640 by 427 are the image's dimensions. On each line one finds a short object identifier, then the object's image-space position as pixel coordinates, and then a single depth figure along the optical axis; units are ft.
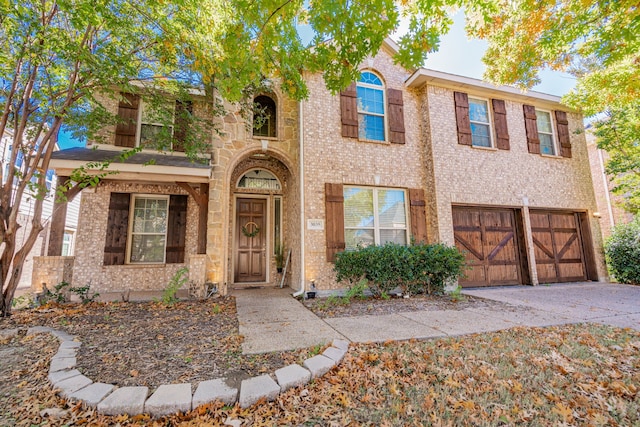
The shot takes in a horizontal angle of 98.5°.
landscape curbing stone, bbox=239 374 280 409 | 6.32
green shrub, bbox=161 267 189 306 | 16.38
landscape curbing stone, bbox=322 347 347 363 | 8.29
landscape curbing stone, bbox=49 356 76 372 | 7.63
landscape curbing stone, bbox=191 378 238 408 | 6.21
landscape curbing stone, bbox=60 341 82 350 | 9.19
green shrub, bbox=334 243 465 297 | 18.30
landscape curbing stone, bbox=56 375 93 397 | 6.60
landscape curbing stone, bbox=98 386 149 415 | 5.98
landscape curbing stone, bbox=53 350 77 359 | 8.38
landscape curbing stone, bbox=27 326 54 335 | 10.84
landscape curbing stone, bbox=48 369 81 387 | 7.06
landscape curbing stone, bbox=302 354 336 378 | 7.49
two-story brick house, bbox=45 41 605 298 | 20.35
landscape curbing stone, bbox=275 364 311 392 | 6.87
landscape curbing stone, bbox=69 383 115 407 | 6.24
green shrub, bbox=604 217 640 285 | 23.47
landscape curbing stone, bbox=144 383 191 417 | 5.98
